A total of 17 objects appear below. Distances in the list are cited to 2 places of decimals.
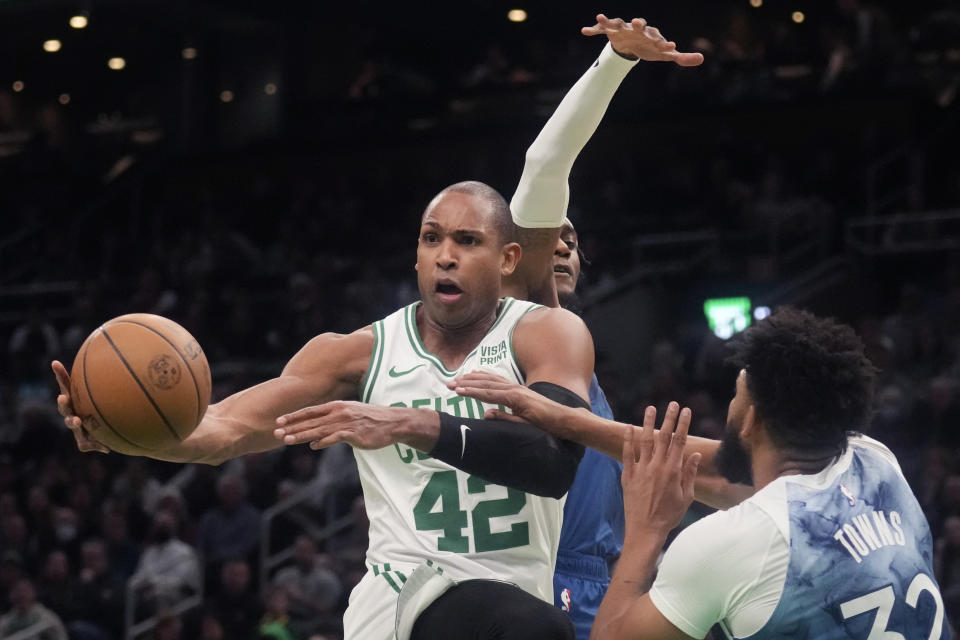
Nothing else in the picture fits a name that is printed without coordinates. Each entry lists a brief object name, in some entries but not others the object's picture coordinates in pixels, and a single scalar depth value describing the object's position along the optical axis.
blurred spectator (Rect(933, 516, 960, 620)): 8.37
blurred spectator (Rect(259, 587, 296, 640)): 9.56
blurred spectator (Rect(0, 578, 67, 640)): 10.51
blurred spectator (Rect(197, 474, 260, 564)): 11.31
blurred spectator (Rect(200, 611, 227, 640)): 9.63
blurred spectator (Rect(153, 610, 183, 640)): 9.94
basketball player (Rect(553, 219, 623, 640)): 4.61
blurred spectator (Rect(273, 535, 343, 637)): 9.90
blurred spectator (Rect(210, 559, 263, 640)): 9.87
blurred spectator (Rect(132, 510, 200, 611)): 10.97
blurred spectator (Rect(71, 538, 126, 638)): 10.80
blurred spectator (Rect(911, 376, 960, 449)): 9.76
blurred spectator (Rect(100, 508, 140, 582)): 11.54
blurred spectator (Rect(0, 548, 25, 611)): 11.21
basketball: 3.78
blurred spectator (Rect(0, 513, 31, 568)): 12.05
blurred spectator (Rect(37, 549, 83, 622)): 10.84
